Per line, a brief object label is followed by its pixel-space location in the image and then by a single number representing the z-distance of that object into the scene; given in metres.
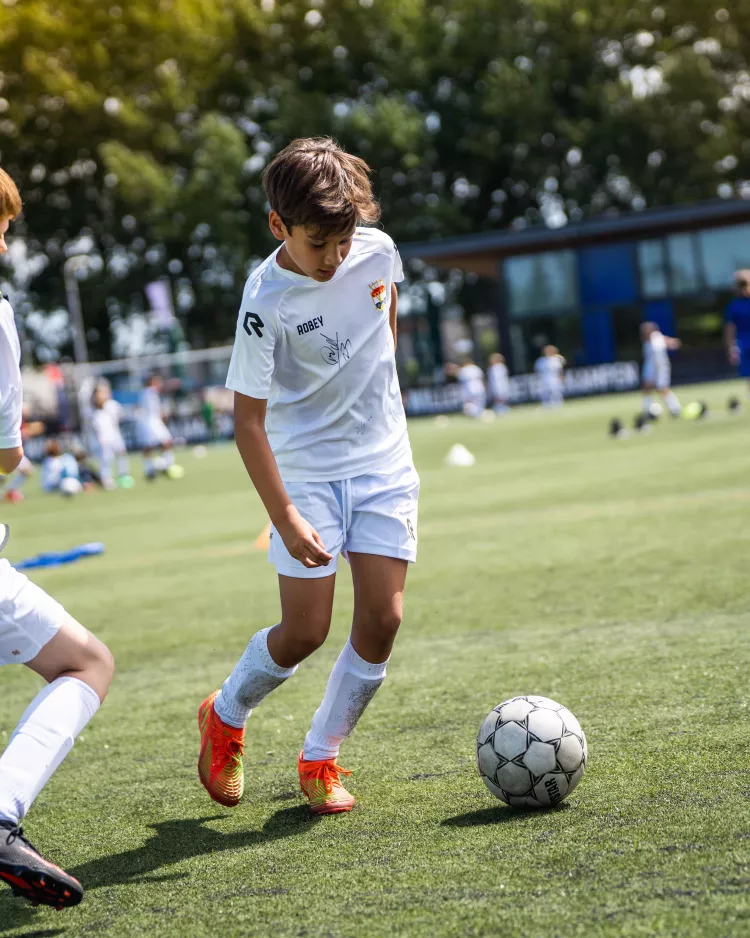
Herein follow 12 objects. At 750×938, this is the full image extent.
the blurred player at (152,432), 25.84
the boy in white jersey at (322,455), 3.66
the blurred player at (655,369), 24.98
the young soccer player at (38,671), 2.93
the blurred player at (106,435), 24.23
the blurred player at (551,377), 36.84
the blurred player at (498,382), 38.29
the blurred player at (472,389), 37.12
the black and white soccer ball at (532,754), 3.72
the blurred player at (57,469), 23.81
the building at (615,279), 41.41
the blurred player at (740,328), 17.81
